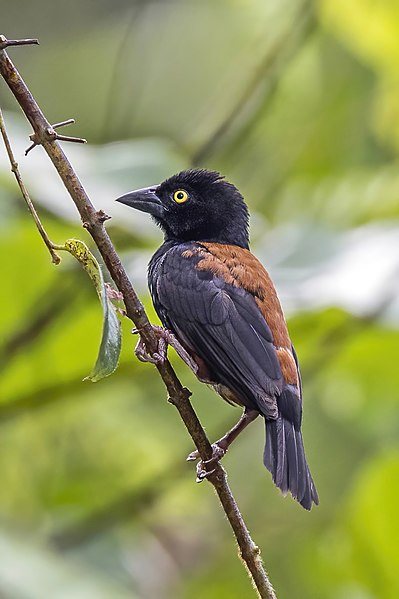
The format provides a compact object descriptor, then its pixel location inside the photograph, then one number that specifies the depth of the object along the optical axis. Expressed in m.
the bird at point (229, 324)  6.12
